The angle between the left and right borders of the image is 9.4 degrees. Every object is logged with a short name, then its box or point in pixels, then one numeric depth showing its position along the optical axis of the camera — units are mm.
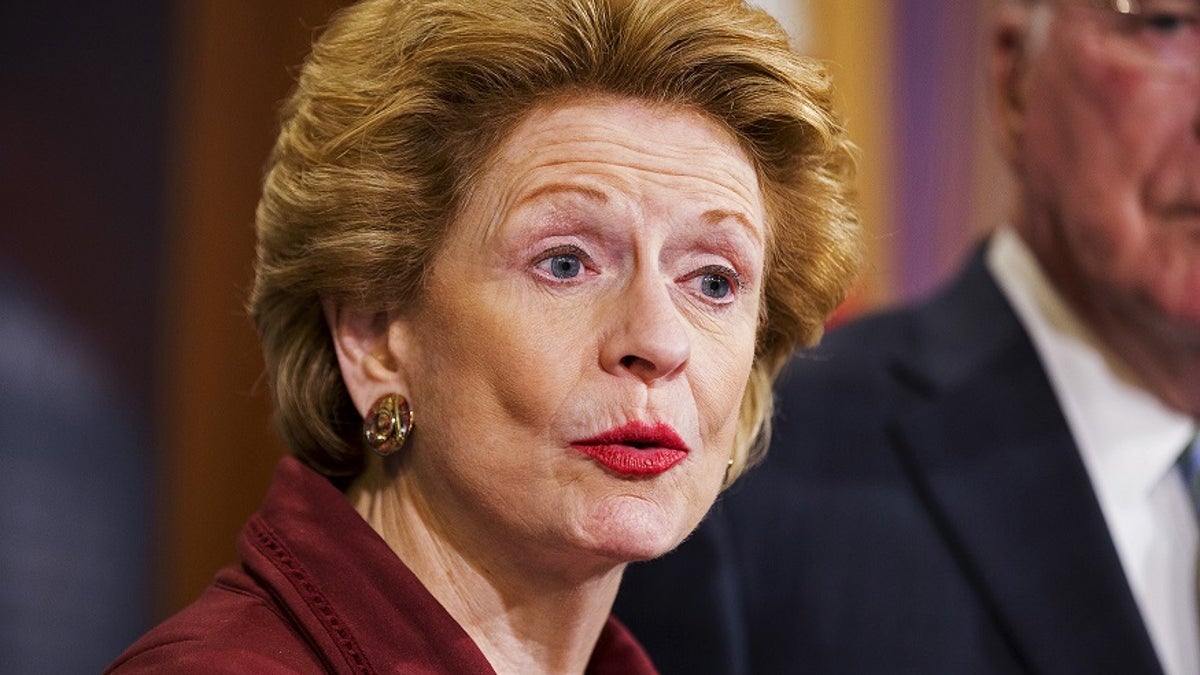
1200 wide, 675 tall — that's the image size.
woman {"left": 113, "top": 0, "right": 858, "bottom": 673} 2659
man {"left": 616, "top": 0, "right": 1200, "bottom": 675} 2977
